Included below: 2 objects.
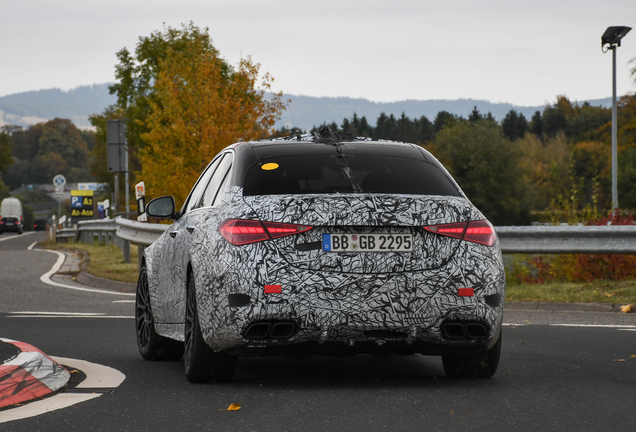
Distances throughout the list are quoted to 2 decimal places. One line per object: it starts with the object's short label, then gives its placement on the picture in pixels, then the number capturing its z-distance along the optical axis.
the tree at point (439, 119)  178.25
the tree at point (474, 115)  176.38
